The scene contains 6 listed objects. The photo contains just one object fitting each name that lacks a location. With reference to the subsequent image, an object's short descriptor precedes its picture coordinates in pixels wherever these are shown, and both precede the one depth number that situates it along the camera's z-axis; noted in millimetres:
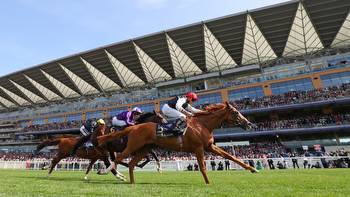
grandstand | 33844
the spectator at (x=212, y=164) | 20270
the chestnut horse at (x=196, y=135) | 6223
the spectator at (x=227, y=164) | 19875
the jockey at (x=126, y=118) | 8062
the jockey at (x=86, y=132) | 9617
